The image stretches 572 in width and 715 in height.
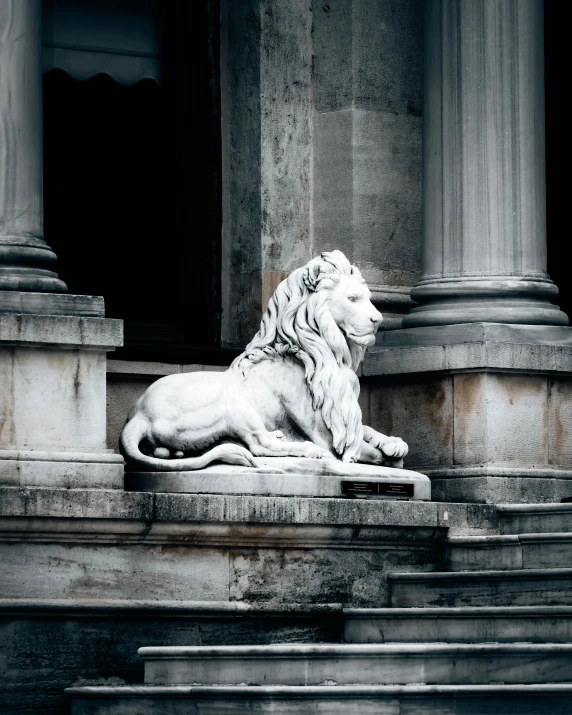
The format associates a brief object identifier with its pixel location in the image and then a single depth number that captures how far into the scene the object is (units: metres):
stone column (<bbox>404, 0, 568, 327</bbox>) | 15.79
